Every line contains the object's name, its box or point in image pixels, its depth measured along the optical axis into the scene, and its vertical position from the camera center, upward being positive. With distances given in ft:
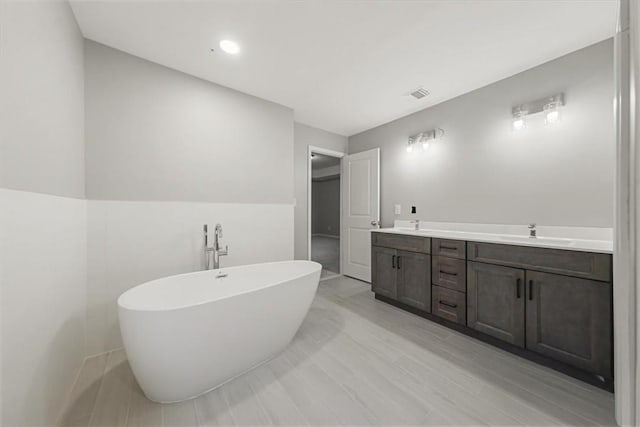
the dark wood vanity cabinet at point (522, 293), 4.45 -2.07
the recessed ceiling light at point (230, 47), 5.61 +4.36
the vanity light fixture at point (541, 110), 6.05 +2.95
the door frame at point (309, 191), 10.74 +1.05
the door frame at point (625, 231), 2.74 -0.27
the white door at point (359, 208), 10.88 +0.20
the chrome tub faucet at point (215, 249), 6.80 -1.13
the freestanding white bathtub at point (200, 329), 3.70 -2.26
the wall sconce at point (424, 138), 8.75 +3.04
